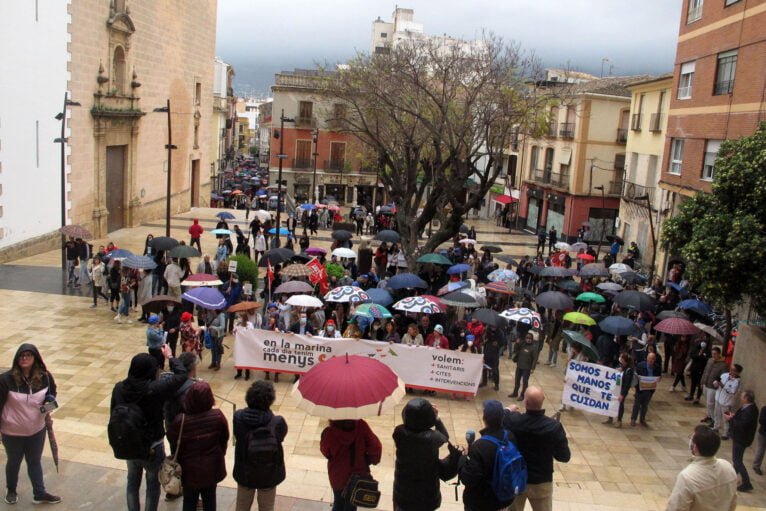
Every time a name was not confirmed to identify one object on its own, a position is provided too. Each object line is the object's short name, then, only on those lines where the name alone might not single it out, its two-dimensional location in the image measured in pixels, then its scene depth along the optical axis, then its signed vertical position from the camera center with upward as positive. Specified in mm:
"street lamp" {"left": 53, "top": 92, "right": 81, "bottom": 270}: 21664 -424
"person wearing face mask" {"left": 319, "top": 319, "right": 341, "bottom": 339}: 13828 -3495
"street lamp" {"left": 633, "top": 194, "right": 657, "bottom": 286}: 26231 -3655
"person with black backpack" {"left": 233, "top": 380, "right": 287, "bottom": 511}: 5906 -2437
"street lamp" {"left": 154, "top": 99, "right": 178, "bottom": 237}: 25781 -1854
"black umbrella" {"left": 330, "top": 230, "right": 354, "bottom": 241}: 23966 -2789
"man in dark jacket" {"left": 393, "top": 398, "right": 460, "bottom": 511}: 5680 -2418
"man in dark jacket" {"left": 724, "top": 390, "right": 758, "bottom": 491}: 10352 -3667
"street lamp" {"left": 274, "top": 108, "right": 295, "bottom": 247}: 24712 -2914
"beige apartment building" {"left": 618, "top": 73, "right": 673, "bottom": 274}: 33750 +646
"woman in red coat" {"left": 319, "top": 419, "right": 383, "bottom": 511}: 6051 -2511
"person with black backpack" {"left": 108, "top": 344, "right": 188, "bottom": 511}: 6270 -2507
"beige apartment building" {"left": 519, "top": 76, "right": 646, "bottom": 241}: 43875 +874
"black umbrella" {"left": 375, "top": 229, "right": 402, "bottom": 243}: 25438 -2859
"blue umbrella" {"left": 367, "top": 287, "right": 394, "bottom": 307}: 16219 -3223
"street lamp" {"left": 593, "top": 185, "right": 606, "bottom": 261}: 43156 -1979
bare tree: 23922 +1956
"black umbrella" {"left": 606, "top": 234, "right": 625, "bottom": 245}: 31477 -2960
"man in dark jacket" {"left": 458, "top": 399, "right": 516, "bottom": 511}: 5582 -2379
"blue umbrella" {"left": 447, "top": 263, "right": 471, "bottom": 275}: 20469 -3110
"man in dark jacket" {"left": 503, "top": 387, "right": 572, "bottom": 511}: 6176 -2399
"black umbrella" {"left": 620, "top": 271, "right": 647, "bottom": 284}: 21359 -3107
